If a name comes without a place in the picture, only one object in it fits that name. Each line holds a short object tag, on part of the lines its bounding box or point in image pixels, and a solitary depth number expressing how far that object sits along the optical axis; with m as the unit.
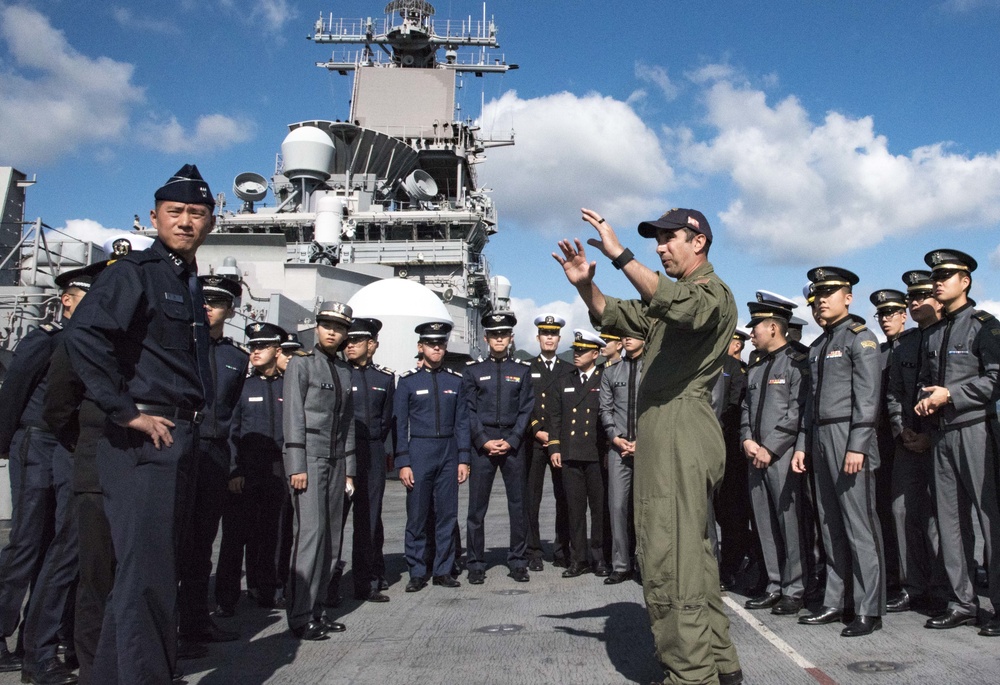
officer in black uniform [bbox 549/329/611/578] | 6.45
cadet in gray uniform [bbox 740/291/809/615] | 5.00
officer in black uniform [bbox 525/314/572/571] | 6.90
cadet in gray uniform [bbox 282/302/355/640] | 4.46
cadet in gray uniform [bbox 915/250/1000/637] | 4.27
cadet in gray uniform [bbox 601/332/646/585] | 6.08
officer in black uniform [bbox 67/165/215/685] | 2.63
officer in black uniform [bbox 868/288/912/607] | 5.35
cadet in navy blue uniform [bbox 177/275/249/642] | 4.46
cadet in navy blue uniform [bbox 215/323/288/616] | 5.47
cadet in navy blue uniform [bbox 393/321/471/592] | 6.04
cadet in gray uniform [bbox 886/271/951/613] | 4.86
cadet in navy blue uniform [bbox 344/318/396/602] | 5.69
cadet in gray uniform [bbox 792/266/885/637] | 4.35
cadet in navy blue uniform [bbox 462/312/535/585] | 6.25
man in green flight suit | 3.01
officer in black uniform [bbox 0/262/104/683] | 3.96
